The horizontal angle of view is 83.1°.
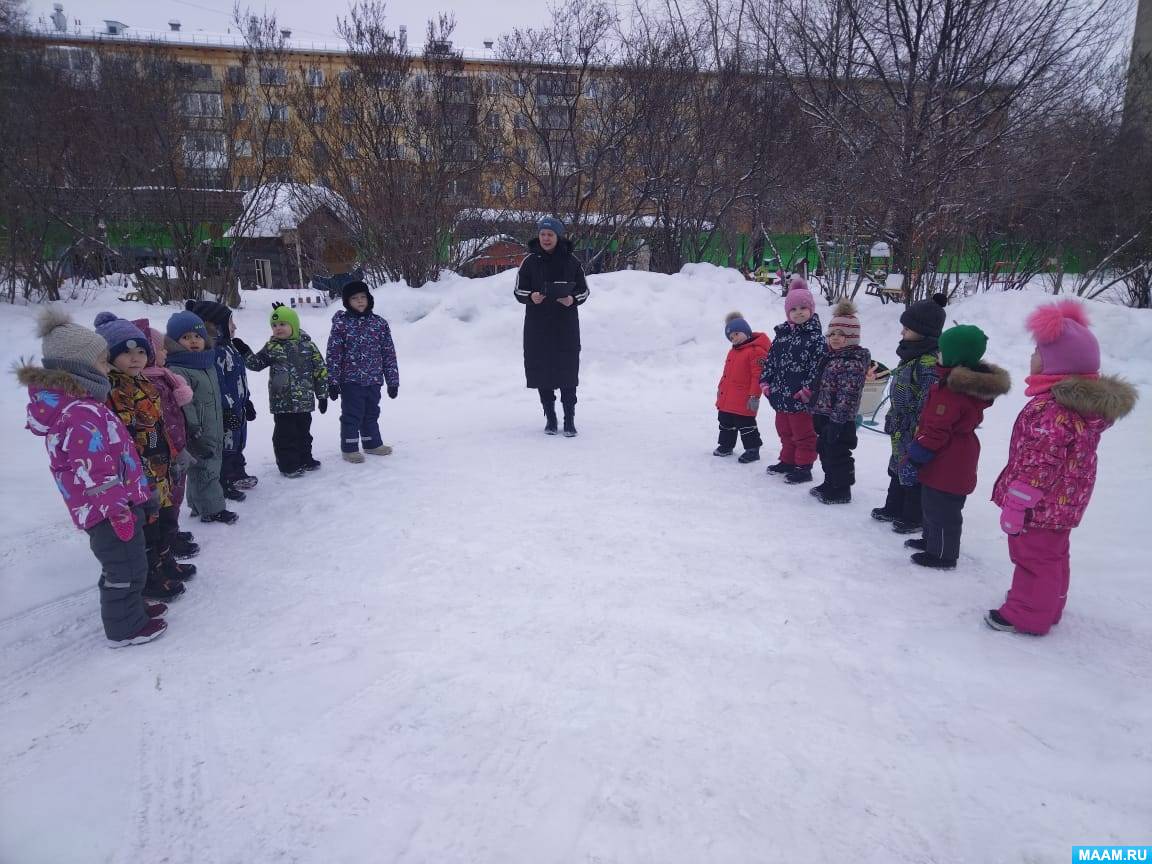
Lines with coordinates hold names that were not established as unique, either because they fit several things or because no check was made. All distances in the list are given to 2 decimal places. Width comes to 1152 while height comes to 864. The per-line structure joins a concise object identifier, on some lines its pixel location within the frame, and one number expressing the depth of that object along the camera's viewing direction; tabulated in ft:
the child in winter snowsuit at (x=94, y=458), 8.86
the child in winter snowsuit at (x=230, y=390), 15.05
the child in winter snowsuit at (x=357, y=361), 18.07
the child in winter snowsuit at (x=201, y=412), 13.52
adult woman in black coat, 19.92
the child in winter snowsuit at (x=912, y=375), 12.59
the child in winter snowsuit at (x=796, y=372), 16.10
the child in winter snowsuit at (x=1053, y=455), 9.20
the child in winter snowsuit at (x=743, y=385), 17.90
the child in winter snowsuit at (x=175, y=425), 11.92
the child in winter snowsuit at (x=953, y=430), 11.09
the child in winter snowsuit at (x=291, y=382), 16.51
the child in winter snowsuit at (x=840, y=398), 14.66
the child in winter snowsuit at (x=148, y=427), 10.61
